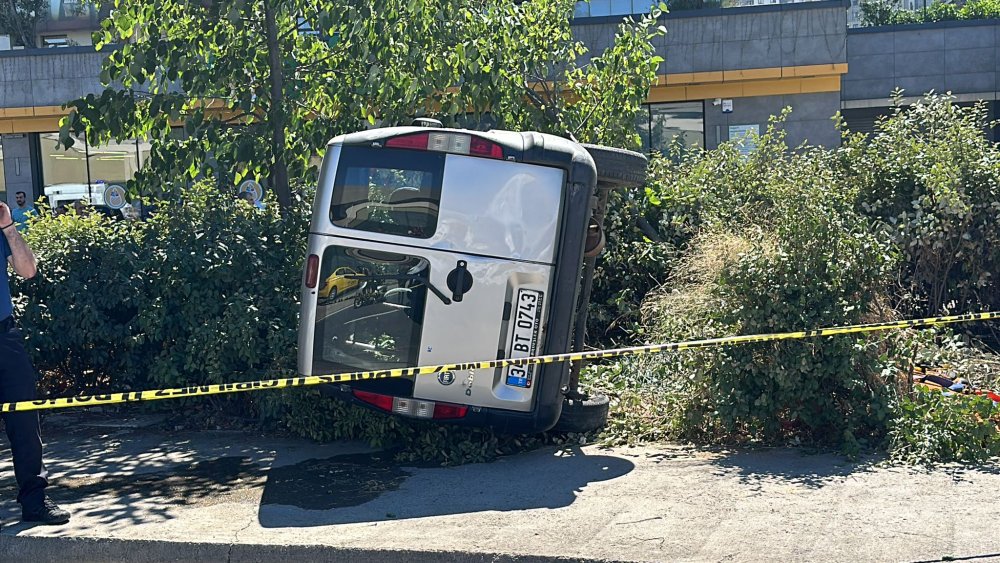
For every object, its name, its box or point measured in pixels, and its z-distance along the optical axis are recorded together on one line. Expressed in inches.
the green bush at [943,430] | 264.8
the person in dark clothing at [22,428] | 236.2
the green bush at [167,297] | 325.1
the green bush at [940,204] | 380.5
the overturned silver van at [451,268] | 273.3
